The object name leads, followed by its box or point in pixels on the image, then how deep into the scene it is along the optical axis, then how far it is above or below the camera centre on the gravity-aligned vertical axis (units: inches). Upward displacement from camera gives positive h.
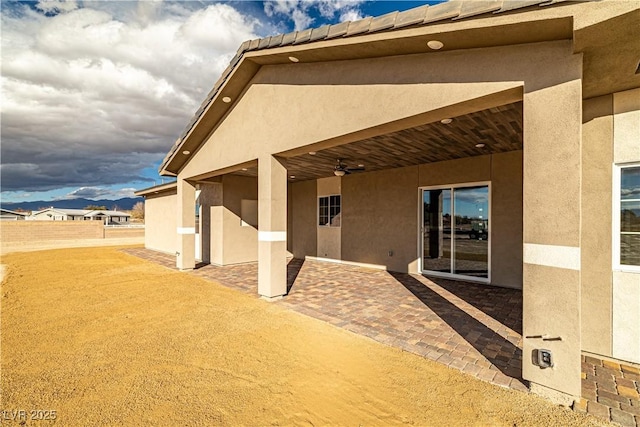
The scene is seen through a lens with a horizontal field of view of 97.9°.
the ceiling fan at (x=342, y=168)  326.1 +56.3
